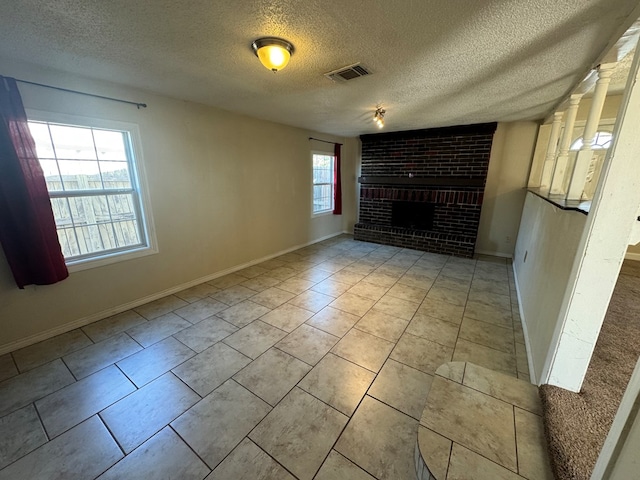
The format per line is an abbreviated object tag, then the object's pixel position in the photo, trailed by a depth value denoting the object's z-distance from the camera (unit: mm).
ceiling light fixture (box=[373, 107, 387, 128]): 3279
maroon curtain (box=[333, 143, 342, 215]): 5621
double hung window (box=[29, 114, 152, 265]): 2270
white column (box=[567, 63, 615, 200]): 1779
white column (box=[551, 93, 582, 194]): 2504
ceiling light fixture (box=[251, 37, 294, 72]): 1627
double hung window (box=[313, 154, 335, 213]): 5426
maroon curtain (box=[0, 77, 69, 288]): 1909
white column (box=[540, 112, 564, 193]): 3240
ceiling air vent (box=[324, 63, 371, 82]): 2021
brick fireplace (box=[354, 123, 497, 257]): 4496
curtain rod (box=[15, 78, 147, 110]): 2029
